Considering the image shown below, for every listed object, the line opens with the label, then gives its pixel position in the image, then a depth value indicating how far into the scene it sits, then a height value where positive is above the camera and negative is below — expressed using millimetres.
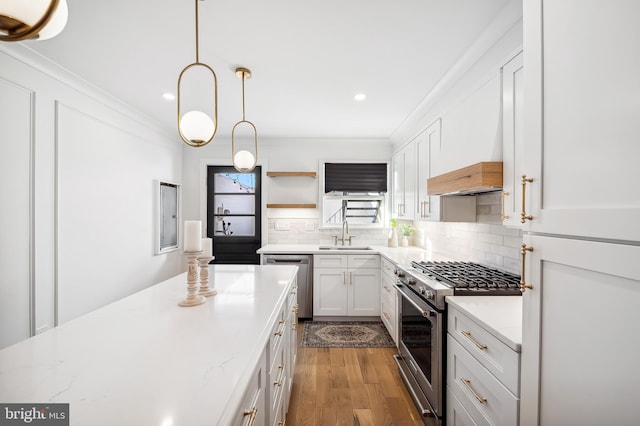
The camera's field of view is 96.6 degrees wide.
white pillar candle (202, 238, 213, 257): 1596 -201
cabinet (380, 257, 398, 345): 2963 -977
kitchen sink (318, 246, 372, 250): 4160 -530
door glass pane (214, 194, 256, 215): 4523 +118
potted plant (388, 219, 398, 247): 4055 -370
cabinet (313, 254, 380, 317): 3688 -1008
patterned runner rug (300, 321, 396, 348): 3107 -1440
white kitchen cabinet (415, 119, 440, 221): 2650 +472
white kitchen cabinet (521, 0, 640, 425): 694 +2
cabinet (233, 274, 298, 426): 914 -757
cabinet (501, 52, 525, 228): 1536 +415
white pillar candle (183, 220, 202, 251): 1423 -135
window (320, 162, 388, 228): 4398 +428
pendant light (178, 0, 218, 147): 1562 +455
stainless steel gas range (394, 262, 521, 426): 1725 -687
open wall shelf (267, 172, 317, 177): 4285 +561
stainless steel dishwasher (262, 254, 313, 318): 3723 -825
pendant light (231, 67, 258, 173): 2664 +465
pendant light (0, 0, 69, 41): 601 +415
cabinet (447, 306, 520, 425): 1148 -763
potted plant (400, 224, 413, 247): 4086 -306
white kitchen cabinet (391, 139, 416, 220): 3357 +405
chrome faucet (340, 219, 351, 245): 4258 -233
